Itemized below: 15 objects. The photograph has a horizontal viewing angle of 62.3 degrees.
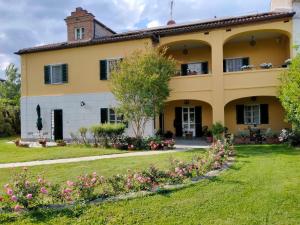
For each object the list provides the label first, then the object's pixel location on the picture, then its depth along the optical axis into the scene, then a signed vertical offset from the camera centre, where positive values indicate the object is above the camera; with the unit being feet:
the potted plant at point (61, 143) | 46.16 -4.28
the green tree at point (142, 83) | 41.02 +5.93
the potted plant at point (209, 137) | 46.39 -3.59
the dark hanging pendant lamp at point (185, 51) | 55.33 +15.10
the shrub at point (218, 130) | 44.43 -2.16
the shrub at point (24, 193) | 14.35 -4.26
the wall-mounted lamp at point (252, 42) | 50.81 +15.61
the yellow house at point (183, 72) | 45.83 +10.09
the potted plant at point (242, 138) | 44.43 -3.68
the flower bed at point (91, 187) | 14.63 -4.43
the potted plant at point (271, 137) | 43.50 -3.52
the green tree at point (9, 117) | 75.00 +1.22
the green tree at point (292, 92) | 34.31 +3.61
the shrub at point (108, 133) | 42.59 -2.33
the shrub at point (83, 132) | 46.00 -2.35
